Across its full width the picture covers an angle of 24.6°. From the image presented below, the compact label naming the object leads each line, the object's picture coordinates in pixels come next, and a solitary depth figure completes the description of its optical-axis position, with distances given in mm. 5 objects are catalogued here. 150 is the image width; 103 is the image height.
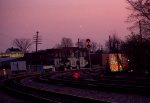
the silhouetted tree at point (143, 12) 44266
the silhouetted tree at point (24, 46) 195100
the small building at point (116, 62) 47050
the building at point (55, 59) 98875
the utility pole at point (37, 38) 93800
